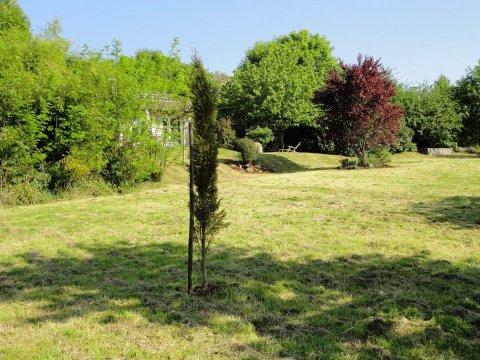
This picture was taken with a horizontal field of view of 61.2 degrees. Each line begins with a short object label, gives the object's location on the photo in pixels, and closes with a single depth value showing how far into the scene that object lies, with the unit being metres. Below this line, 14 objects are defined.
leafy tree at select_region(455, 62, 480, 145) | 35.88
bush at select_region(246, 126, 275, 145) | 33.19
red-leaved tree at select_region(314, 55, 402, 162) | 21.88
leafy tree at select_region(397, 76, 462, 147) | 34.88
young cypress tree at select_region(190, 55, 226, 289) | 5.25
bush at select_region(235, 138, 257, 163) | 23.38
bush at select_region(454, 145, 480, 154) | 35.19
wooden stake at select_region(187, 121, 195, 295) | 5.32
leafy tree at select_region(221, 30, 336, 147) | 33.50
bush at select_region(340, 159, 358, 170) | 22.88
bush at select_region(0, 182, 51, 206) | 13.37
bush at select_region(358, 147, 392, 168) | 23.00
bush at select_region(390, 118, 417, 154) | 33.16
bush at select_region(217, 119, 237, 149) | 31.38
